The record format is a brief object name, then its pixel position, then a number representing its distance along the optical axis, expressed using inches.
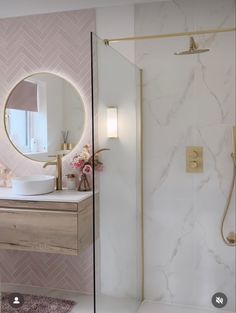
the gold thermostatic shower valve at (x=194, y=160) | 104.3
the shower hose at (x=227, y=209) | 100.6
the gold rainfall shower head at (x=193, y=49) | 98.7
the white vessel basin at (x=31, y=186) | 107.1
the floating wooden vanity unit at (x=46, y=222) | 103.3
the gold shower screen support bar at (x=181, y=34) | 94.1
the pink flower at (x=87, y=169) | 115.1
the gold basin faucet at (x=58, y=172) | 118.3
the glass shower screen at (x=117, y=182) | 85.4
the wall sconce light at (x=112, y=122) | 91.8
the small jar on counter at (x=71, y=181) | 118.3
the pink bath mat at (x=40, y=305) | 110.3
